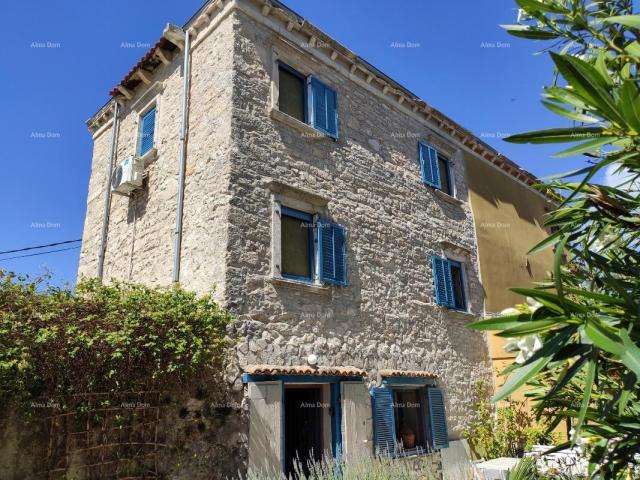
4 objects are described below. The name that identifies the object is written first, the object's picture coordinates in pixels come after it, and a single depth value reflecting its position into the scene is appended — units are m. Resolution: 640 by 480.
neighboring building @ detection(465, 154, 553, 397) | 12.00
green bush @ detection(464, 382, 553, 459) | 9.48
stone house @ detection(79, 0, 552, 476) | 6.95
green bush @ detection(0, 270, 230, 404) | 4.67
